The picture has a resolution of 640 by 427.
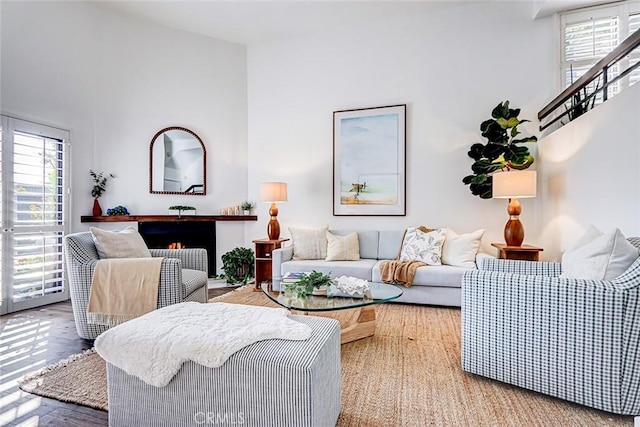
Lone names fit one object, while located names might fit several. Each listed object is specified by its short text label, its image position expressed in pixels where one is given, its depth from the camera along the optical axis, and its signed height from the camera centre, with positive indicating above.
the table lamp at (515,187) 3.27 +0.25
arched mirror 4.62 +0.69
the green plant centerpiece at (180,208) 4.50 +0.05
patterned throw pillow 3.69 -0.40
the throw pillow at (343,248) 4.05 -0.44
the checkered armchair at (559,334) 1.59 -0.64
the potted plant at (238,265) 4.64 -0.76
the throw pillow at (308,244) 4.19 -0.41
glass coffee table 2.20 -0.62
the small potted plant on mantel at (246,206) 4.98 +0.08
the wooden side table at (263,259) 4.40 -0.62
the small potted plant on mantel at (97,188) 4.19 +0.29
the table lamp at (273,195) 4.32 +0.22
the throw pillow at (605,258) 1.67 -0.23
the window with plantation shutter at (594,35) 3.58 +1.98
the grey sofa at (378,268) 3.42 -0.63
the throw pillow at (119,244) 2.66 -0.27
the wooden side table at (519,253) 3.43 -0.42
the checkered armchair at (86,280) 2.49 -0.52
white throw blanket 1.37 -0.55
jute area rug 1.62 -1.00
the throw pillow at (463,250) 3.60 -0.41
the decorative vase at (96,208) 4.18 +0.04
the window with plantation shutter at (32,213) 3.32 -0.02
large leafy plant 3.59 +0.66
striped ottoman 1.26 -0.73
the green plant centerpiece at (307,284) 2.43 -0.55
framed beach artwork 4.38 +0.69
